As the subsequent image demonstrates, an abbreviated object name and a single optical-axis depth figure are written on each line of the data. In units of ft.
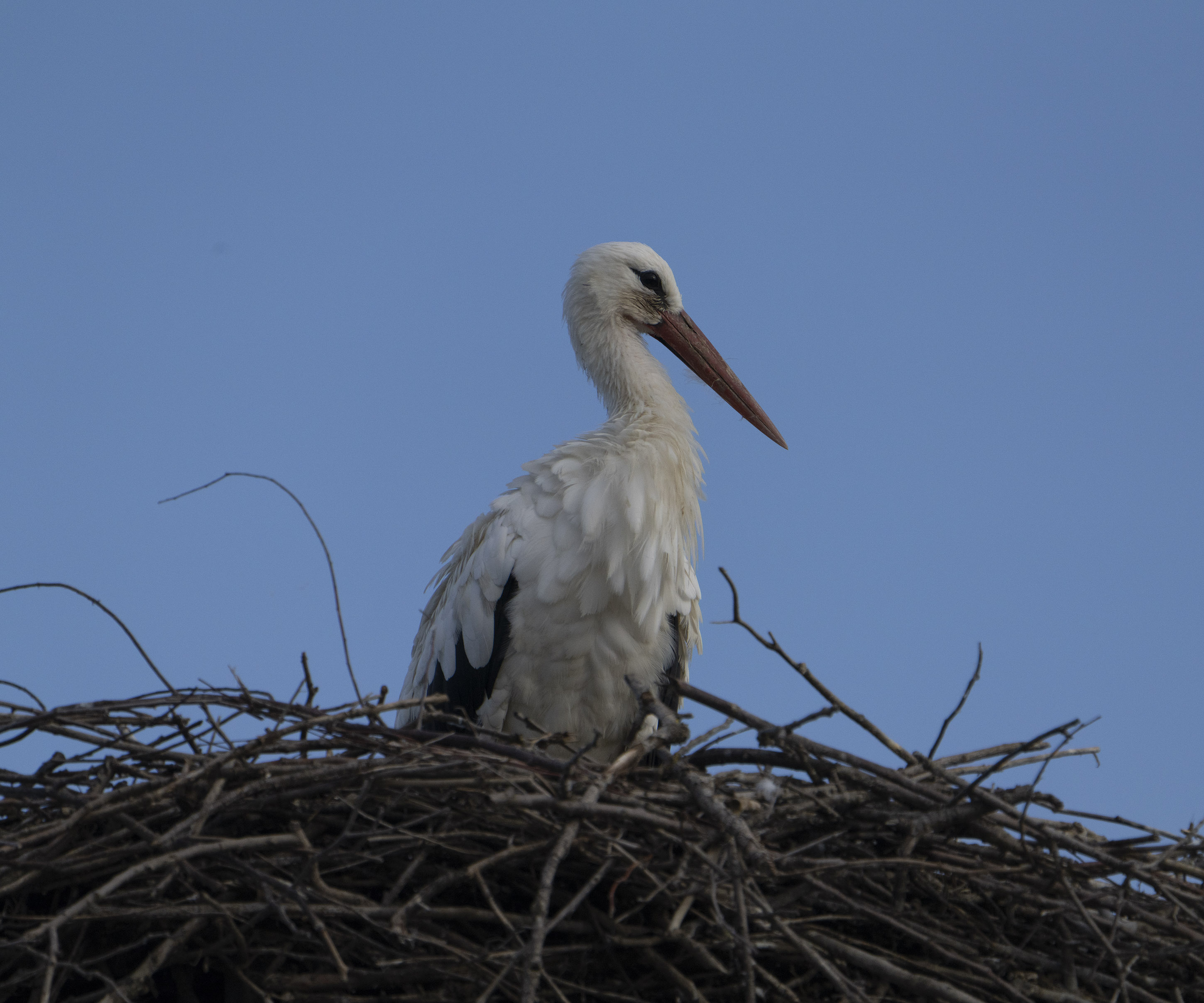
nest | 90.62
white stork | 92.55
